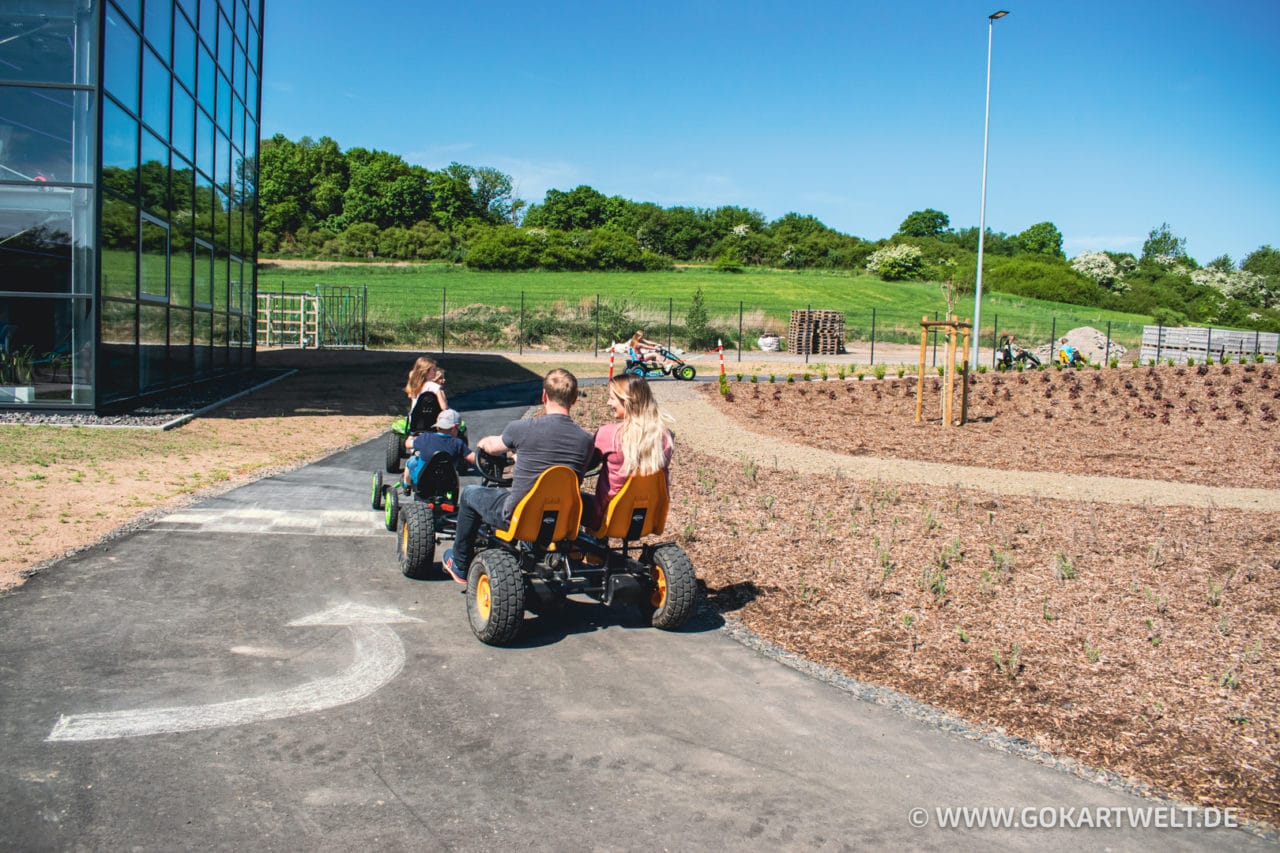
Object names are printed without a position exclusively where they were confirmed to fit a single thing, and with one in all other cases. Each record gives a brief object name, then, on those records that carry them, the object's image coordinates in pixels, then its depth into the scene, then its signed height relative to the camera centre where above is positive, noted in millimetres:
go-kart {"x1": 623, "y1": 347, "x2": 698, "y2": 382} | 25453 -227
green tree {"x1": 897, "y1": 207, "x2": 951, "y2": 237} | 120500 +18682
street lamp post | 26278 +4913
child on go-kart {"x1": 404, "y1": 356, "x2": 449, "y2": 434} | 8352 -409
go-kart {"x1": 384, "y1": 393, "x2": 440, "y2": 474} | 8344 -572
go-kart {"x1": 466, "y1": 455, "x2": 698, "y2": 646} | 5281 -1231
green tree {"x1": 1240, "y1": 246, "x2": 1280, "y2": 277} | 95175 +12452
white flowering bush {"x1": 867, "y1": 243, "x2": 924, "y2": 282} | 87794 +10011
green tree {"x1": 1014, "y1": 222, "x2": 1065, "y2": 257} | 117750 +16757
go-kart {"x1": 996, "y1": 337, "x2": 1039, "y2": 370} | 26353 +442
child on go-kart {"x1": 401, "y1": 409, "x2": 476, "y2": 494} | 7270 -716
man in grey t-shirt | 5445 -525
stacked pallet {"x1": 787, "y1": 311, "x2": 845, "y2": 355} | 41500 +1395
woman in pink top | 5414 -484
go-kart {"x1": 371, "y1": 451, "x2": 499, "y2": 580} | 6617 -1197
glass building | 14211 +2201
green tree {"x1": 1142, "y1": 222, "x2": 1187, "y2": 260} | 122125 +17415
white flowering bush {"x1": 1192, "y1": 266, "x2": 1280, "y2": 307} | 89062 +8870
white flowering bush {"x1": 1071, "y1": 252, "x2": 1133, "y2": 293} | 96938 +11025
